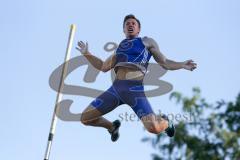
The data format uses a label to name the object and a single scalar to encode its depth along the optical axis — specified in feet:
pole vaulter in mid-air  51.39
